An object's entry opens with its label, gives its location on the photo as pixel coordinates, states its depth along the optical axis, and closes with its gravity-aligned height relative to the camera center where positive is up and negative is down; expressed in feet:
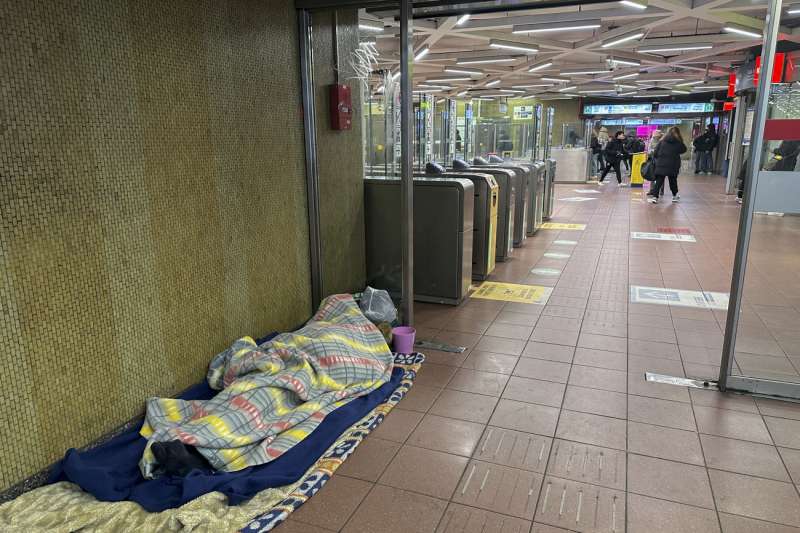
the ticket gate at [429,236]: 13.84 -2.58
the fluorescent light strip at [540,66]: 44.10 +5.21
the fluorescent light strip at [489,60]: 41.11 +5.28
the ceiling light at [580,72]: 47.50 +5.12
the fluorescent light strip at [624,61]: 42.10 +5.23
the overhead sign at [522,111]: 40.68 +1.57
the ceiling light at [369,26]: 14.34 +2.82
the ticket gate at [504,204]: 18.29 -2.35
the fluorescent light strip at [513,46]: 34.94 +5.41
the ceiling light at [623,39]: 31.42 +5.21
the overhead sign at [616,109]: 78.33 +3.10
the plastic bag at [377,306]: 11.76 -3.64
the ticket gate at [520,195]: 20.62 -2.35
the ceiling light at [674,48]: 34.86 +5.16
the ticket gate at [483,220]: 15.70 -2.47
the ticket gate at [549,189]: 27.96 -2.90
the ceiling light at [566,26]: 27.78 +5.24
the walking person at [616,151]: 48.96 -1.72
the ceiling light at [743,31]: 30.25 +5.36
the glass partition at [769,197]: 8.56 -1.04
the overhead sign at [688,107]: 72.97 +3.05
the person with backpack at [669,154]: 33.63 -1.40
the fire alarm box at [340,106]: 12.28 +0.61
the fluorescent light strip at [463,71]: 46.93 +5.21
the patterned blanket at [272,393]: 7.32 -3.84
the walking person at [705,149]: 56.80 -1.93
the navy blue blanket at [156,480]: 6.50 -4.12
